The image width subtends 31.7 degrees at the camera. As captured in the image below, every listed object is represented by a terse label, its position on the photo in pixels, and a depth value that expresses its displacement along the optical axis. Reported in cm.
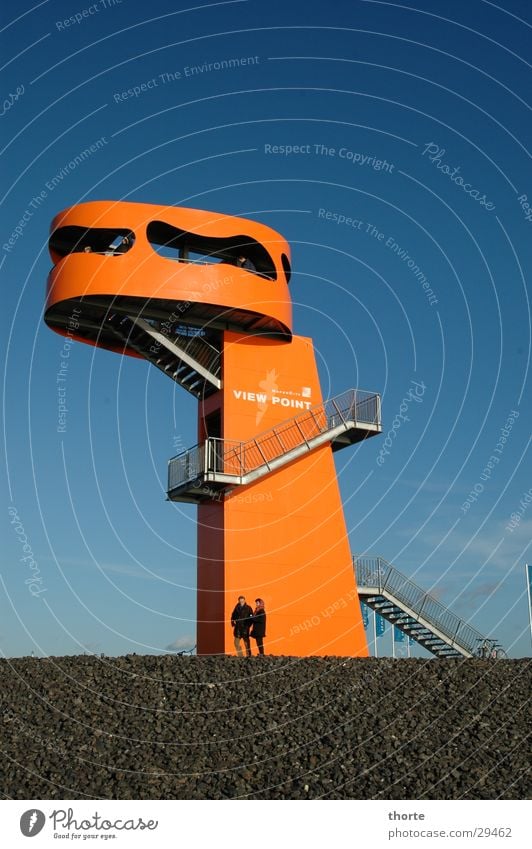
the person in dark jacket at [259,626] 2281
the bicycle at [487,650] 2898
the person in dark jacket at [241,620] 2292
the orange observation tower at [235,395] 2752
